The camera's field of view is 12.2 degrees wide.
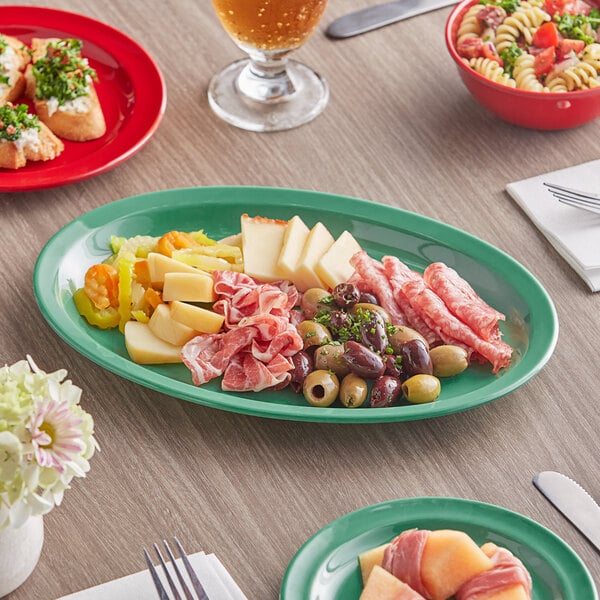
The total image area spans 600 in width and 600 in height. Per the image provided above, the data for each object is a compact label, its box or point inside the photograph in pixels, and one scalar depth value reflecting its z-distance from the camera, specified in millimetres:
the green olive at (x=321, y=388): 1716
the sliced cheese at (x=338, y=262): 1791
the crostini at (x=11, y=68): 1919
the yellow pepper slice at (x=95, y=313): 1767
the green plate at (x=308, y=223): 1712
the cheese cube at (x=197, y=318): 1744
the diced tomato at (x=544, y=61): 1926
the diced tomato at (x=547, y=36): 1938
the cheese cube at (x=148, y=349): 1742
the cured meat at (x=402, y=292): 1758
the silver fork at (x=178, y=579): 1592
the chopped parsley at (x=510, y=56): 1934
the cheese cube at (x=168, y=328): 1746
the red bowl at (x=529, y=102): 1908
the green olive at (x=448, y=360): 1737
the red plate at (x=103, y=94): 1875
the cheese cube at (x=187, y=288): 1761
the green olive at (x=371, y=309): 1748
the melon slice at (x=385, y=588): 1592
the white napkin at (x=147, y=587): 1625
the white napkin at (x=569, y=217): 1839
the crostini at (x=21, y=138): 1866
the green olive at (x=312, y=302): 1769
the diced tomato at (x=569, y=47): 1930
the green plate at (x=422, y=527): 1623
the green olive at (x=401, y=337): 1737
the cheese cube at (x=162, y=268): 1775
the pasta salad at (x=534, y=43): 1922
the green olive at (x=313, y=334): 1741
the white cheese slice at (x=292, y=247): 1789
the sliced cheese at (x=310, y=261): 1791
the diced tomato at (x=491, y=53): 1939
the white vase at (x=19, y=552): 1602
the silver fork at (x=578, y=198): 1869
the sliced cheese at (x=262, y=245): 1793
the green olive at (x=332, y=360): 1724
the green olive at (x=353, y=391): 1712
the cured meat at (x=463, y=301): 1753
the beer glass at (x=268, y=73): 1897
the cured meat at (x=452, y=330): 1746
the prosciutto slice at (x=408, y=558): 1603
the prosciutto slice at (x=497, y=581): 1592
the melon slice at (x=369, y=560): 1623
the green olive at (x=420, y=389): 1716
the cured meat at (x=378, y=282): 1767
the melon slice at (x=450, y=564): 1602
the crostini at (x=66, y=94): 1906
